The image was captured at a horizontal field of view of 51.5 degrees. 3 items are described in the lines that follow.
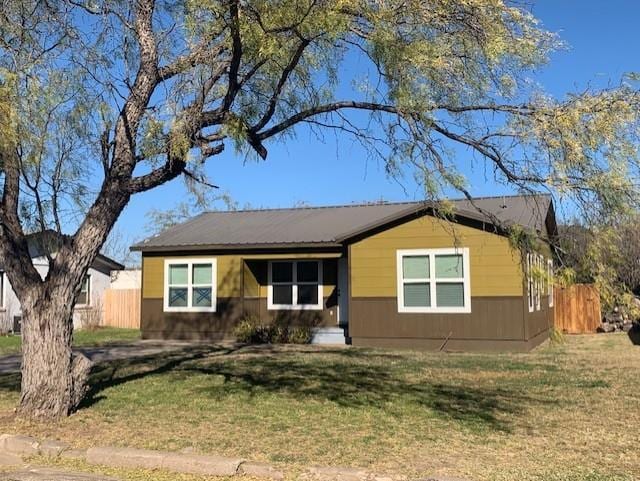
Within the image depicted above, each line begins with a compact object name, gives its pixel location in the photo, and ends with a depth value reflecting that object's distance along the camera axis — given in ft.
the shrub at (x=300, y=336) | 61.93
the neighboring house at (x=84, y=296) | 81.30
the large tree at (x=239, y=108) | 22.54
